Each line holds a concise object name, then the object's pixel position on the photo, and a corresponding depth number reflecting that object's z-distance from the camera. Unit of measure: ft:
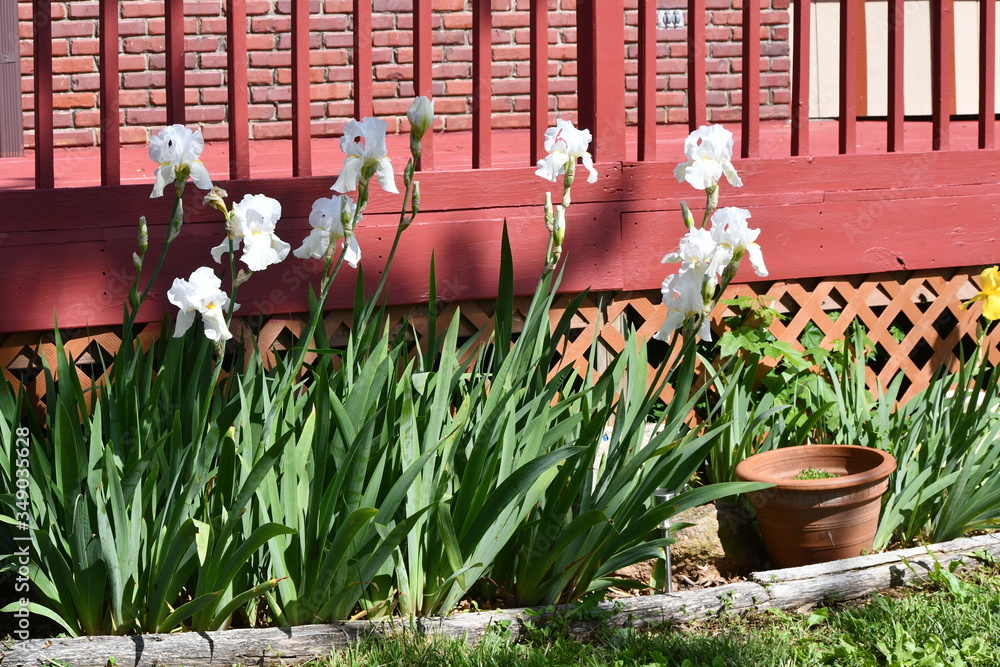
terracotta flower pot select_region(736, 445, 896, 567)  17.84
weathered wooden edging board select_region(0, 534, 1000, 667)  14.12
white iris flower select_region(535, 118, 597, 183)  15.79
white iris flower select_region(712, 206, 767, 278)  13.99
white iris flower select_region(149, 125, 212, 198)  14.16
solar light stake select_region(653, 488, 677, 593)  15.80
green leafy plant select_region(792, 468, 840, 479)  18.79
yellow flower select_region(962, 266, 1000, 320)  20.49
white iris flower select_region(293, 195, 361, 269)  14.74
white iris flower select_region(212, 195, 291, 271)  13.89
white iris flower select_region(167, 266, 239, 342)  13.41
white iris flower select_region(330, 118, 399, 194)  14.25
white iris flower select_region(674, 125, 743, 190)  15.11
